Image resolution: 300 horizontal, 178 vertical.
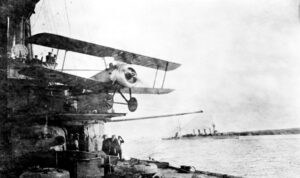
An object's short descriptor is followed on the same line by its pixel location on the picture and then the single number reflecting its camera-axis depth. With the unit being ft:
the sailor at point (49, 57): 44.88
